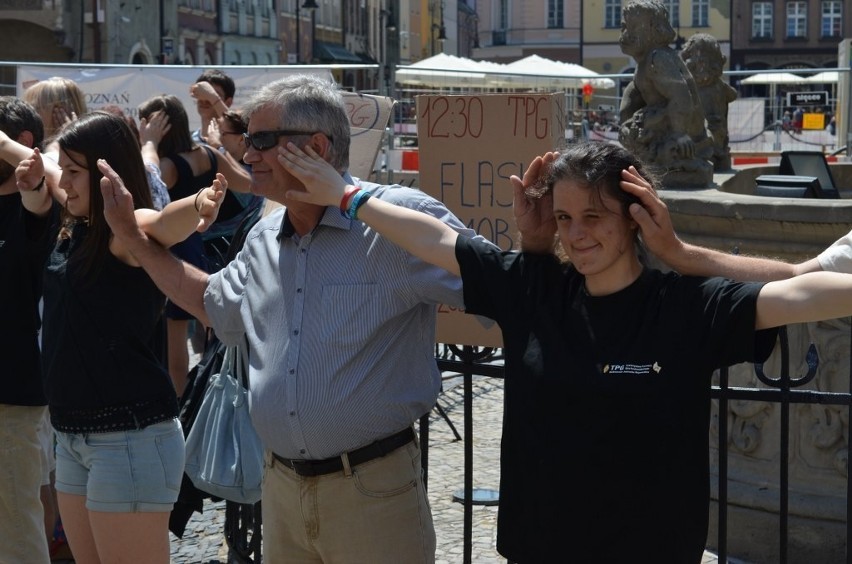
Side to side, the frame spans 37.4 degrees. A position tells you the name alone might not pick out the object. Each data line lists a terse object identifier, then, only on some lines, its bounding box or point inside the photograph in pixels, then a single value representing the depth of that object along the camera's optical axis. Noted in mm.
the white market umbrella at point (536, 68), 20109
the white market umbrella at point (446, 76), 21172
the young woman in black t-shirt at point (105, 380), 3373
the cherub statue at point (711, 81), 8102
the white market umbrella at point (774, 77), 23814
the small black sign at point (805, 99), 18484
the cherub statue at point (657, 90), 6926
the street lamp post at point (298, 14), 37497
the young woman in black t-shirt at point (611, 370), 2346
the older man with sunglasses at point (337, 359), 2801
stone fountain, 4723
